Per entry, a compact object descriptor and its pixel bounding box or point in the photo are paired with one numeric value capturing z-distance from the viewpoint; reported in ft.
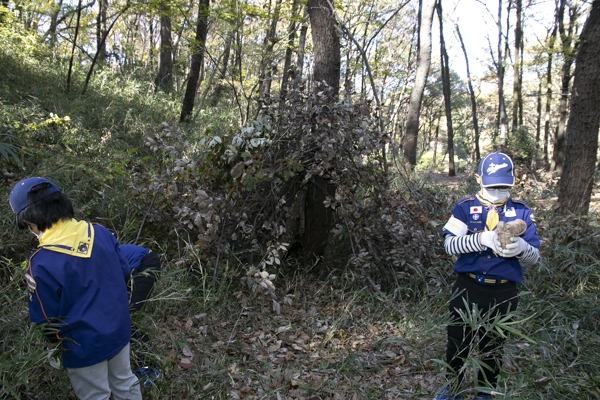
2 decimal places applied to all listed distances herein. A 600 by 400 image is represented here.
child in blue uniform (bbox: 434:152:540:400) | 8.09
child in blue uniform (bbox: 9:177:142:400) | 6.35
